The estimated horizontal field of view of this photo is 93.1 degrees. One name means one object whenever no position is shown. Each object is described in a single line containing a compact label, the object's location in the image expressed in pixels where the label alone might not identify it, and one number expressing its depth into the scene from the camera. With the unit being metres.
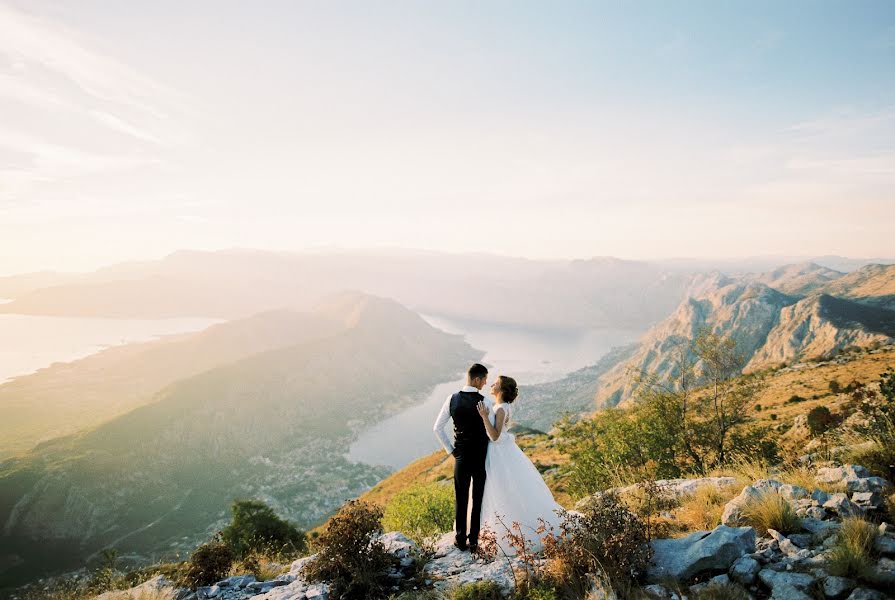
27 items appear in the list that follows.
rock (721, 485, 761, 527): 7.39
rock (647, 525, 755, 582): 6.19
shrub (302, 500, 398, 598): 7.71
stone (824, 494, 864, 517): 6.77
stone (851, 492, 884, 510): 6.96
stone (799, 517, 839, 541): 6.50
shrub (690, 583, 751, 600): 5.58
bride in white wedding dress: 7.86
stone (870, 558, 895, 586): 5.23
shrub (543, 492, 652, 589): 6.29
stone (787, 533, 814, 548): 6.49
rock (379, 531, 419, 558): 8.77
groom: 8.02
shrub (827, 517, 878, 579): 5.46
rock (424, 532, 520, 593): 7.03
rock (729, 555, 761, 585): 5.87
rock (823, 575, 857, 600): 5.27
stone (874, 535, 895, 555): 5.72
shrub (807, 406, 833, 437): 20.70
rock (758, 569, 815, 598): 5.50
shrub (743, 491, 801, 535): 6.88
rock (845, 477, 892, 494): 7.28
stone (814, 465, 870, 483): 7.67
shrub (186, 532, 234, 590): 9.42
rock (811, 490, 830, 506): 7.29
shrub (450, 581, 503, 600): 6.46
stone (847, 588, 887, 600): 5.06
